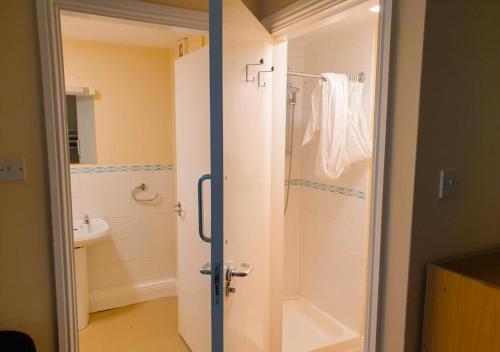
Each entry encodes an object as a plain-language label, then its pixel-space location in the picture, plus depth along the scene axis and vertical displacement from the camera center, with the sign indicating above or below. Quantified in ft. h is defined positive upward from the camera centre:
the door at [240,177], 3.86 -0.60
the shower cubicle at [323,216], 8.28 -2.14
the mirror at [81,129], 9.63 +0.06
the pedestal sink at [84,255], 8.73 -3.09
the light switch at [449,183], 4.01 -0.55
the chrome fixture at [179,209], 8.18 -1.74
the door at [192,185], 7.02 -1.15
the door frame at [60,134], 4.59 -0.04
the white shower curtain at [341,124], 8.00 +0.19
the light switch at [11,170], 4.49 -0.49
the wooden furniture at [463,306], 3.46 -1.75
